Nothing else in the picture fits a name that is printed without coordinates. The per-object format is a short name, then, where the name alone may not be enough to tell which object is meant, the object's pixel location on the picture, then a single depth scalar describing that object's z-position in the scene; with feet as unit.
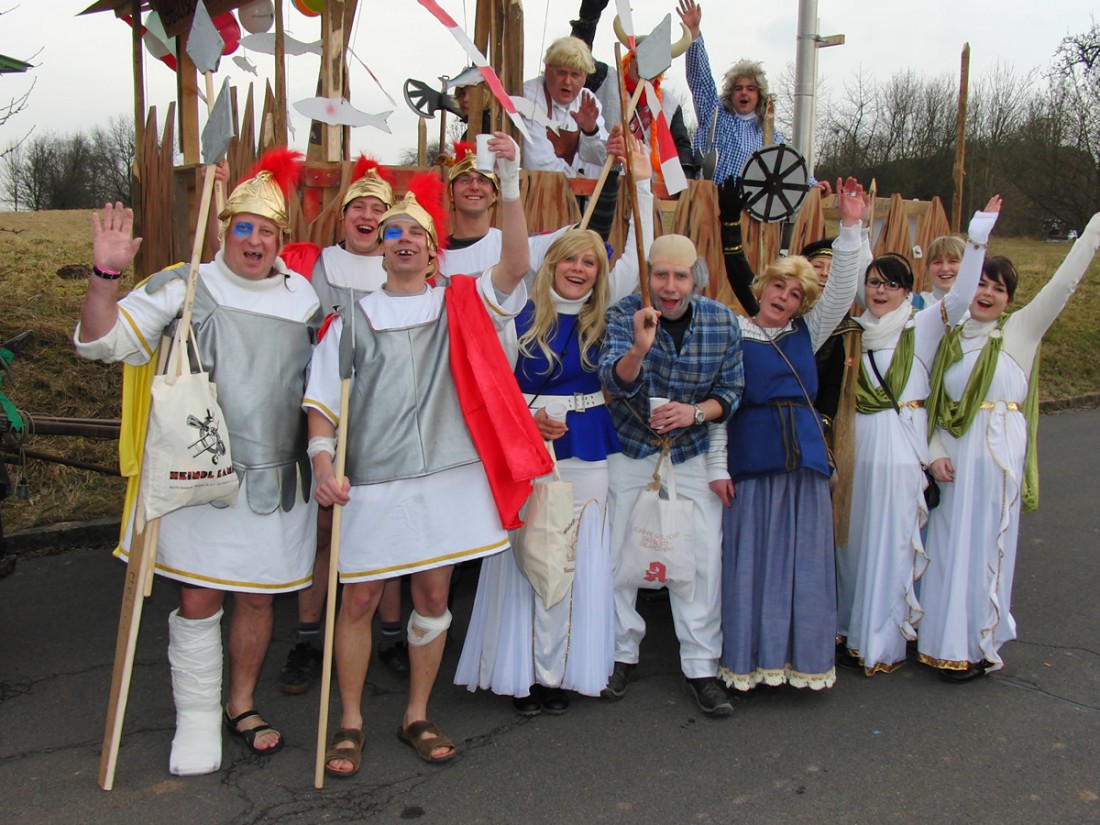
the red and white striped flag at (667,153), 13.83
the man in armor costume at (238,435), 10.05
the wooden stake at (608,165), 12.09
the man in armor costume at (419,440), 10.18
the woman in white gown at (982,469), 13.03
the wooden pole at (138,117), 16.89
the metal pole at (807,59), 30.63
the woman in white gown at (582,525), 11.60
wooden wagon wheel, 17.46
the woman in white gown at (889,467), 13.09
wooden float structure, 14.90
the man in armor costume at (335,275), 11.99
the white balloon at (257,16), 17.87
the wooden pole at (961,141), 19.67
